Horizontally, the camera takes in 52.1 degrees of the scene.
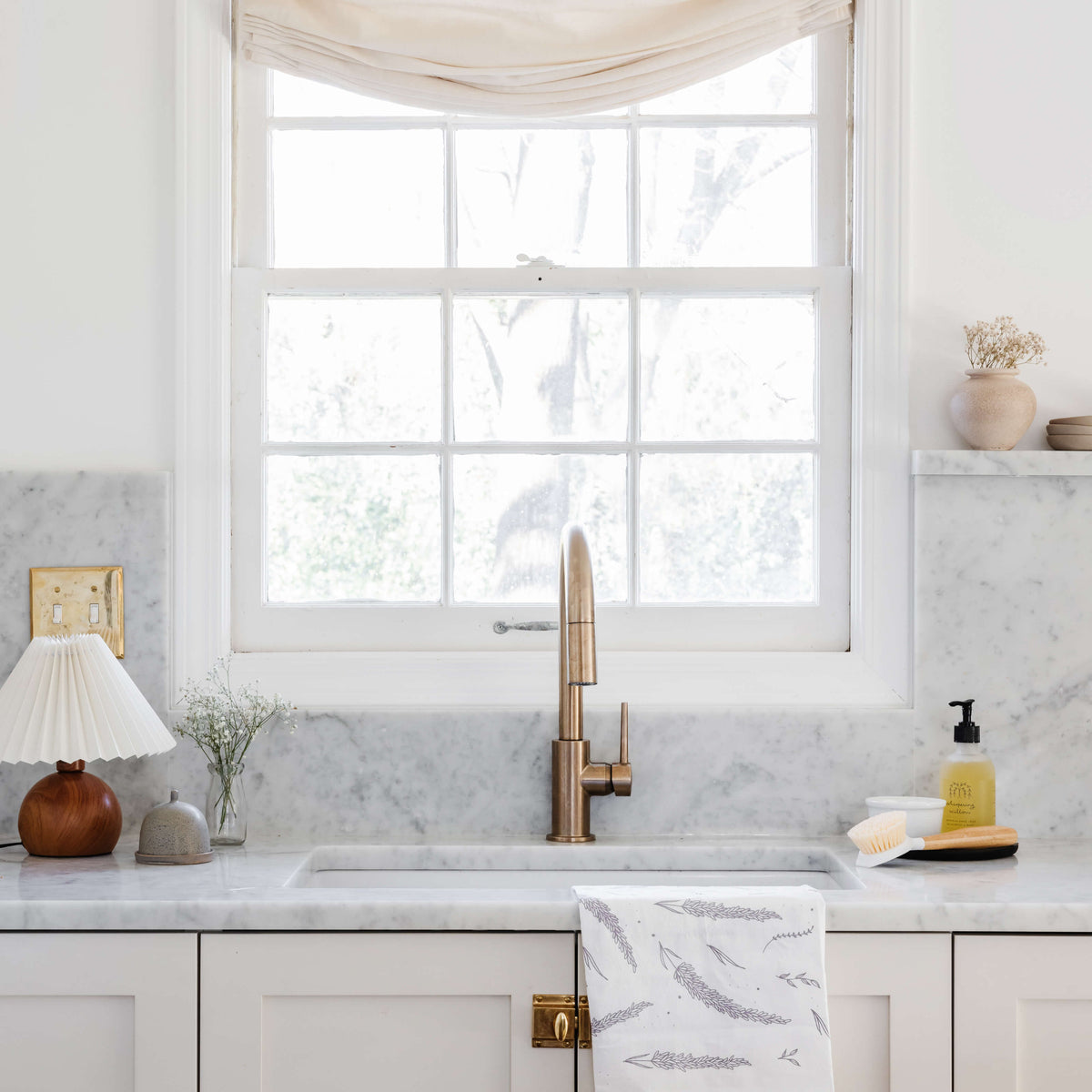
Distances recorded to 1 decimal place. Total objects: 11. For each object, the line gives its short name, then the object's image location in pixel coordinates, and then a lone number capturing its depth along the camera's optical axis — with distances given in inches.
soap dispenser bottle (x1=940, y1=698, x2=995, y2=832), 66.5
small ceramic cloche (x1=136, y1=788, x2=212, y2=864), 61.7
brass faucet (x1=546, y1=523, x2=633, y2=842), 65.1
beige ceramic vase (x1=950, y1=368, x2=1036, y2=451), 69.2
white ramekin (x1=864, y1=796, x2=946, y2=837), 64.8
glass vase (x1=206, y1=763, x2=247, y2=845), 66.9
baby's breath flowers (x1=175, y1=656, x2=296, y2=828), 67.7
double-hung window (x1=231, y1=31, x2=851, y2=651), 75.4
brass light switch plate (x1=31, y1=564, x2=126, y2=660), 71.9
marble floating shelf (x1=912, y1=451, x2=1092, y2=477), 70.2
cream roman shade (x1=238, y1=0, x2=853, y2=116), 72.3
